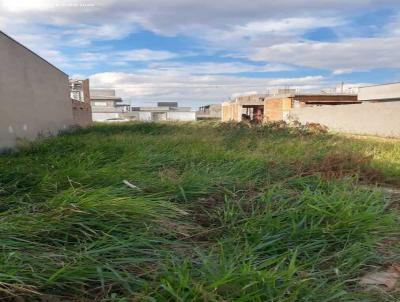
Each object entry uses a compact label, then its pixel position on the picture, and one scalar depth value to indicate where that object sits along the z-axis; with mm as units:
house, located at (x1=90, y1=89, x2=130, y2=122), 54469
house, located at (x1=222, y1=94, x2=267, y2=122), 36500
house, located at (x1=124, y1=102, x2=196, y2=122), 56250
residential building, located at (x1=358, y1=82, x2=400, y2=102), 23609
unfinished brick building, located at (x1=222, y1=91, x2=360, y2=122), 29000
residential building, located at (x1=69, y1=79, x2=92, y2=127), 21017
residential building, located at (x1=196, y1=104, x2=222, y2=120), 58219
